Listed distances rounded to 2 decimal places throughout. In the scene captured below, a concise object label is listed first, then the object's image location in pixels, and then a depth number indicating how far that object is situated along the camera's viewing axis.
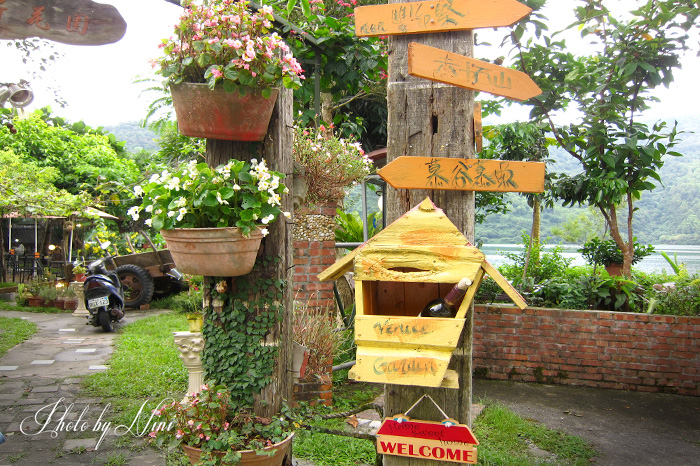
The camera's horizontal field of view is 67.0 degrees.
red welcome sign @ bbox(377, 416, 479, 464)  2.01
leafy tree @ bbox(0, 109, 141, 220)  15.71
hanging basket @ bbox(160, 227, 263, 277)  2.34
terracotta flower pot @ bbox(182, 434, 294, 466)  2.61
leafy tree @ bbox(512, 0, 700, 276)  5.16
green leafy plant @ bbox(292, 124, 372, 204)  4.05
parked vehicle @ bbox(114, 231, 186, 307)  9.70
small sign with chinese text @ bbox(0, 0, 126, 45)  3.23
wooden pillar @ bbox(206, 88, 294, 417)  2.79
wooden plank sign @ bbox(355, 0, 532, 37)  2.11
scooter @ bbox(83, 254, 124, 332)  7.69
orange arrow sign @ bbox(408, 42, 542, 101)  2.11
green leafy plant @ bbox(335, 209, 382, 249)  6.79
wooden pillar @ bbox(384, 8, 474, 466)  2.23
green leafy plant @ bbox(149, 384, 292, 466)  2.60
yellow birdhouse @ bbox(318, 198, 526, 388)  1.74
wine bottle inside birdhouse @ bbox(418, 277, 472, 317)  1.86
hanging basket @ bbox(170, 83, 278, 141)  2.38
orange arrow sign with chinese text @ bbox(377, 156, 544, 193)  2.17
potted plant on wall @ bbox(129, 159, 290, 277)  2.35
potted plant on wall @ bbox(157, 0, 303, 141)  2.33
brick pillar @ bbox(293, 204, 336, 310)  5.13
